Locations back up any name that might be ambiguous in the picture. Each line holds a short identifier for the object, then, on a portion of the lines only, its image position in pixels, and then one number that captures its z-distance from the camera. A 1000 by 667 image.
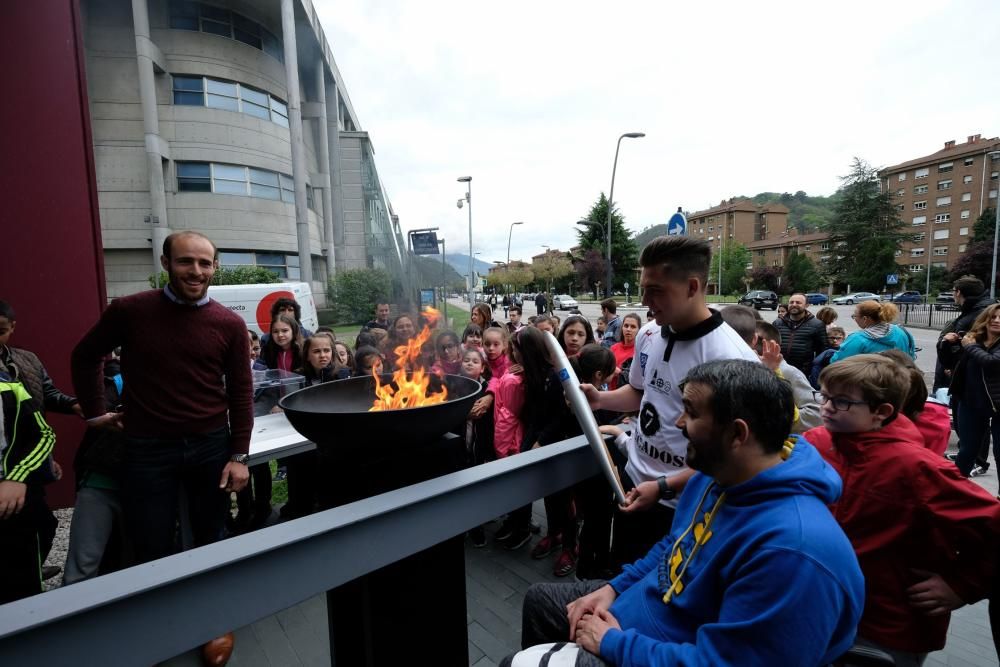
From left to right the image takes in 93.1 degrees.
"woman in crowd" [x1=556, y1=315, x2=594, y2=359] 4.18
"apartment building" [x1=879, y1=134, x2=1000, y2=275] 49.53
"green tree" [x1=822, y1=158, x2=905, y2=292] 44.28
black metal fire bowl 1.55
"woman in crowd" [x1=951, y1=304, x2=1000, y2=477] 4.07
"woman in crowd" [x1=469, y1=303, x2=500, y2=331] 6.65
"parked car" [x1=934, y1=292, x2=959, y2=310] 21.99
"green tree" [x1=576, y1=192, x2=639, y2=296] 44.62
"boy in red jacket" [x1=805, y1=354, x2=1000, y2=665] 1.46
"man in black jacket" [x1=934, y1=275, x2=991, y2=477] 5.09
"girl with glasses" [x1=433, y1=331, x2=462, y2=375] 4.23
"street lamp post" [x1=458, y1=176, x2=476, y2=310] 21.34
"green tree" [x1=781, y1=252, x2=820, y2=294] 51.88
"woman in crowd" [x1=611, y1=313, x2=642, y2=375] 5.09
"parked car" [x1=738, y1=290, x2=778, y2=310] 33.62
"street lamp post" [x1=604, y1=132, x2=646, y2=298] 16.27
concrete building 19.11
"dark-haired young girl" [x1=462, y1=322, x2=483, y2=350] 5.53
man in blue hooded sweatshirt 1.10
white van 11.12
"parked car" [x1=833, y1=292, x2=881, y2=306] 41.64
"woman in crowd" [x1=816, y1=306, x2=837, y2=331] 6.67
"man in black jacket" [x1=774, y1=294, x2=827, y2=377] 5.79
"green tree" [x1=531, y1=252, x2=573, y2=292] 50.37
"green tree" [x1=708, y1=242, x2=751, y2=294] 58.31
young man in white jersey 1.83
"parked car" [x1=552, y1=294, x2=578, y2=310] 36.44
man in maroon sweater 2.22
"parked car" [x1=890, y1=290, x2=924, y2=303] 36.36
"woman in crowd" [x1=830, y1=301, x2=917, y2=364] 4.63
